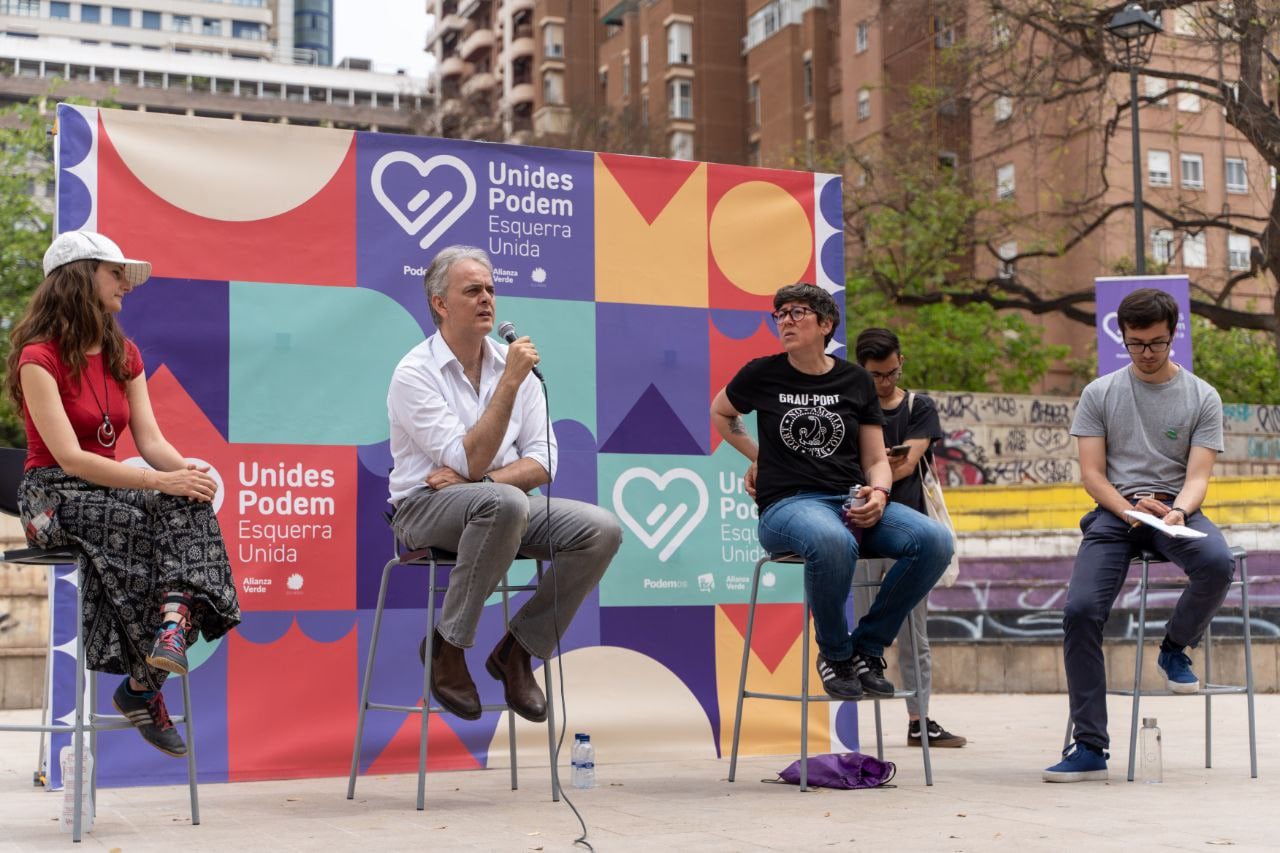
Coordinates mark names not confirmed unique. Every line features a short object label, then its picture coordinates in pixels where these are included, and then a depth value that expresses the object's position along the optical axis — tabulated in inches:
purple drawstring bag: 233.5
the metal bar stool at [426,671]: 211.9
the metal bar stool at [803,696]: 228.1
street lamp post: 706.2
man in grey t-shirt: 235.3
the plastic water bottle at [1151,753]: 233.9
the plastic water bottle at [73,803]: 192.5
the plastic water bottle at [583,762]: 236.2
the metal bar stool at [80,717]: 186.9
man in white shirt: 212.4
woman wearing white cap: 195.6
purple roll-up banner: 554.6
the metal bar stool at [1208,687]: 234.7
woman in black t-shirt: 228.8
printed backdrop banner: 256.1
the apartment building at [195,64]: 3324.3
